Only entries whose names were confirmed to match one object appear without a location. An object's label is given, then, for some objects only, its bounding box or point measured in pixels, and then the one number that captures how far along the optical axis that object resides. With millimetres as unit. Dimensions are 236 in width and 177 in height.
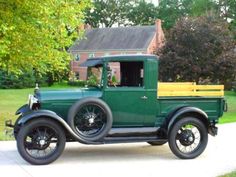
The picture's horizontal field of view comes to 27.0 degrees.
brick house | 73875
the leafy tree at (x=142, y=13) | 88375
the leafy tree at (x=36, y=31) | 16625
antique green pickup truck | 8891
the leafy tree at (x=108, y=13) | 89062
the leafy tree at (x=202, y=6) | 79000
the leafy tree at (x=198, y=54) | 26312
